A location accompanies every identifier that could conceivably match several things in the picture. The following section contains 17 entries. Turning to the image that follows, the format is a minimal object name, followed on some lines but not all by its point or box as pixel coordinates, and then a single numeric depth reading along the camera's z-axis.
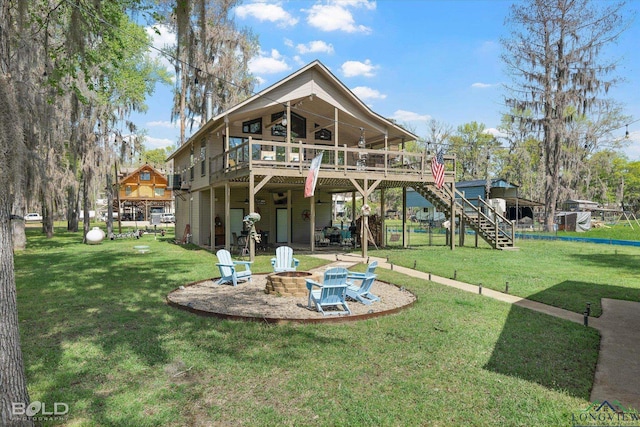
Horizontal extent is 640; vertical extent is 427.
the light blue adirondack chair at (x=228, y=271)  9.36
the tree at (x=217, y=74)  27.16
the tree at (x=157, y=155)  79.19
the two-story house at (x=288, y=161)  15.23
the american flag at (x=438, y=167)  16.02
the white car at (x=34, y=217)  62.41
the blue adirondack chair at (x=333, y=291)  6.89
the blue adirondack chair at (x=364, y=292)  7.76
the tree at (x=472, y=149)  54.32
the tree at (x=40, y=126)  3.11
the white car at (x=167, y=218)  52.02
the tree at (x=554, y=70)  27.66
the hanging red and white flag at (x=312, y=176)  11.81
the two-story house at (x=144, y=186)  43.06
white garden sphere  20.66
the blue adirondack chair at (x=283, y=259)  9.81
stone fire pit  8.29
